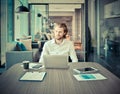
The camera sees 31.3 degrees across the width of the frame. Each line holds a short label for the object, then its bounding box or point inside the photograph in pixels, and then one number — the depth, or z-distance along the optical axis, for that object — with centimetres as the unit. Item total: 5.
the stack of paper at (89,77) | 182
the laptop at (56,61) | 219
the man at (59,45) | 303
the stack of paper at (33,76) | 177
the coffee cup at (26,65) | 222
